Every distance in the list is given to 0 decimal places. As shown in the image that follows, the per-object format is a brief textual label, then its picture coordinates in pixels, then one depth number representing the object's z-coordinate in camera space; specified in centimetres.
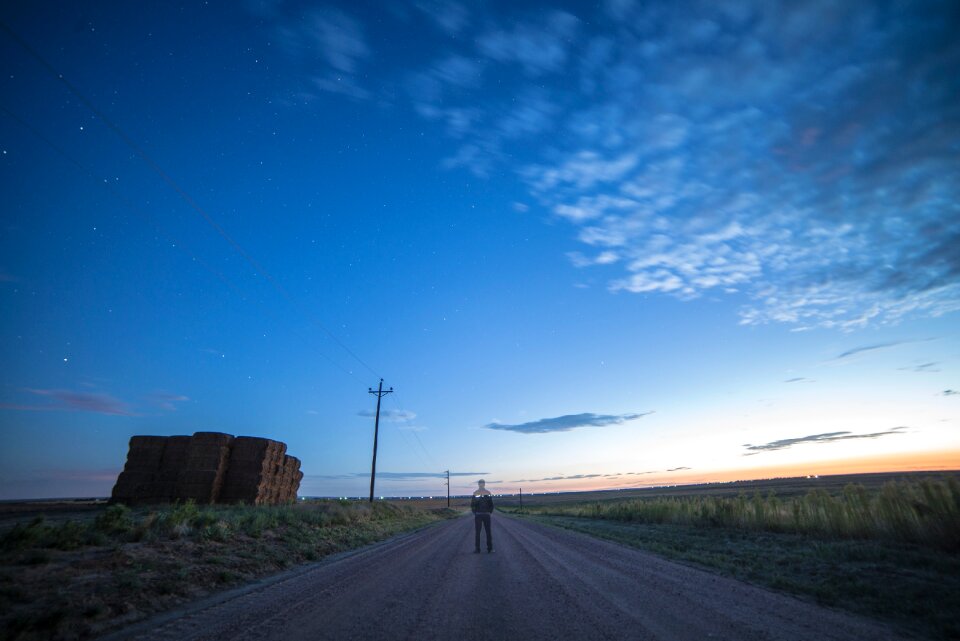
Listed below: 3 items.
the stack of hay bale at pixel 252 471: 2416
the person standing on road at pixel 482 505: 1378
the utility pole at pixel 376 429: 3533
